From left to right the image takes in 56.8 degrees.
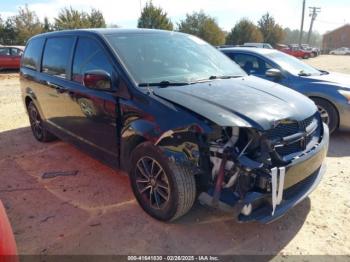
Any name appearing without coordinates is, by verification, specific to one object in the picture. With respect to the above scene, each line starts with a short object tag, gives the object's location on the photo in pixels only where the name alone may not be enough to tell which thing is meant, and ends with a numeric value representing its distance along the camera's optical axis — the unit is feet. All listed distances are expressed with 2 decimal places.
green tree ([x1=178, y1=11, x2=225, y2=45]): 147.34
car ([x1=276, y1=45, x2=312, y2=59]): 131.05
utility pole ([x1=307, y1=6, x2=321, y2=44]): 213.87
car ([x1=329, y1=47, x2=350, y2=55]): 198.32
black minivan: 8.51
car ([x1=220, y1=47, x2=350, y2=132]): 18.45
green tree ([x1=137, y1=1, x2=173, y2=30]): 126.00
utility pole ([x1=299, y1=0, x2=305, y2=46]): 153.26
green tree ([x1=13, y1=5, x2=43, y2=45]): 122.72
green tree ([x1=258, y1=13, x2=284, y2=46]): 167.48
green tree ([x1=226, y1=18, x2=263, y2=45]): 155.53
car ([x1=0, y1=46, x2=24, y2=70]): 60.90
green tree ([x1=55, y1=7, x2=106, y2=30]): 127.24
